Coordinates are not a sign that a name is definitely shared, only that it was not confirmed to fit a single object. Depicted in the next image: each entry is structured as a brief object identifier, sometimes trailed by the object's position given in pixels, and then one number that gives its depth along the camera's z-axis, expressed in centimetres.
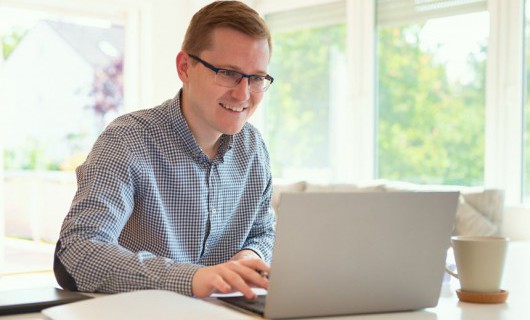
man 242
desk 210
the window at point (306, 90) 724
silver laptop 202
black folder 211
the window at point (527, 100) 565
